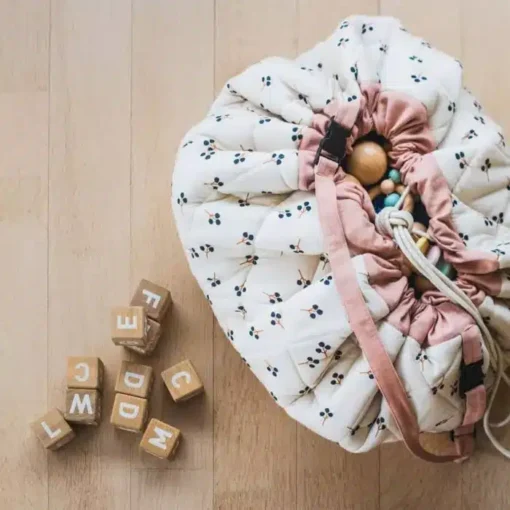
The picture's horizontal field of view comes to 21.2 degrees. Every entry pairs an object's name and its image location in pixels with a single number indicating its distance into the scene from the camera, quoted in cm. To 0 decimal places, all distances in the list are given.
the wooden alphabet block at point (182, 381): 135
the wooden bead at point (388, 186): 123
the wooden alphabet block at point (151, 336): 135
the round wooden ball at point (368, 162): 123
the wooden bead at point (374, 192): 124
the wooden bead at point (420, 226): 122
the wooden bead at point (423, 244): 120
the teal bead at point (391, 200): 123
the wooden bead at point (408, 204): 122
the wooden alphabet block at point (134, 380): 136
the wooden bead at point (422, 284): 122
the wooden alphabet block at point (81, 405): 136
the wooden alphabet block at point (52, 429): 137
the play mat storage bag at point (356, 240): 120
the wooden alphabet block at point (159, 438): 135
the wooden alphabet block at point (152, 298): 136
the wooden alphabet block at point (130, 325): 133
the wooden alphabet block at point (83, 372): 136
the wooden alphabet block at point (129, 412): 135
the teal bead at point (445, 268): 121
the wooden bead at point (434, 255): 121
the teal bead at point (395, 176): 124
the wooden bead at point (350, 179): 123
